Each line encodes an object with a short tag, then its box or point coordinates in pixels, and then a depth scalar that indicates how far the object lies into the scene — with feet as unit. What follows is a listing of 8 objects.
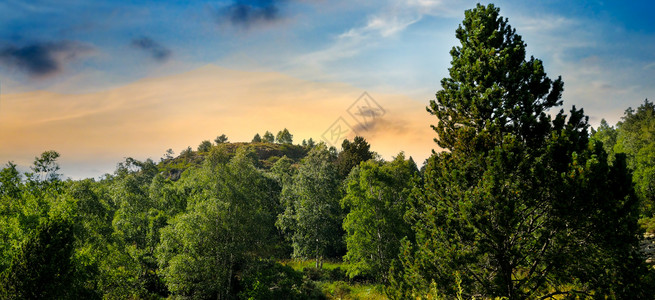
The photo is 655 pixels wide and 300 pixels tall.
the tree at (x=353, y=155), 206.28
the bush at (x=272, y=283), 86.48
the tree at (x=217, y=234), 86.53
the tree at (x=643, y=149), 150.61
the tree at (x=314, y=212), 144.15
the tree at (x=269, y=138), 585.63
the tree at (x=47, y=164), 76.96
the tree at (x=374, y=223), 107.76
